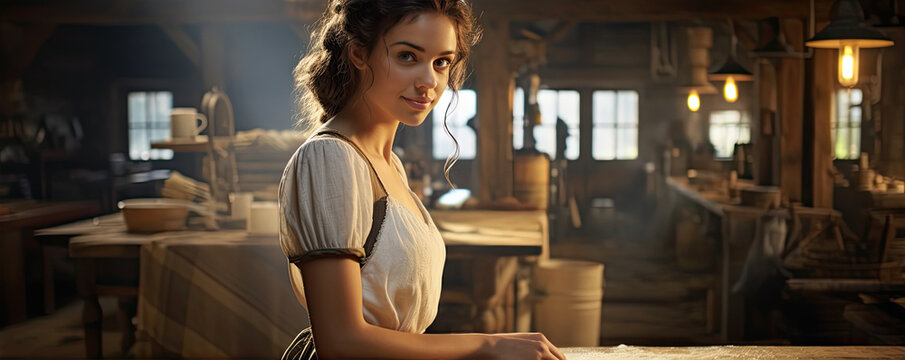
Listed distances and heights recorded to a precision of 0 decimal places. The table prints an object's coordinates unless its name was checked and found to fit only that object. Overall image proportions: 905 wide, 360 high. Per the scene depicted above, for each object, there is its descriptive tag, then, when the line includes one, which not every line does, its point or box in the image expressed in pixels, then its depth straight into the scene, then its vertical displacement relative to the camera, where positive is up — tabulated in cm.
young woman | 117 -9
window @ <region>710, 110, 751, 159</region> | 1316 +18
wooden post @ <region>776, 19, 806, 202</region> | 558 +9
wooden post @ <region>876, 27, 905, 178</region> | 805 +37
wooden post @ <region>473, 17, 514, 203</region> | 538 +28
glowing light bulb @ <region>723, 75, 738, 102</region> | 623 +40
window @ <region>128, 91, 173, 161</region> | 1122 +34
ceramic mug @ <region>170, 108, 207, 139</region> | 457 +11
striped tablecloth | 409 -80
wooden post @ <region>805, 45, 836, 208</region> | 539 +10
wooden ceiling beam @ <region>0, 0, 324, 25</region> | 522 +89
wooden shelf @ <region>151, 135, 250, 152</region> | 448 -1
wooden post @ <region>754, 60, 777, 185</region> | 618 +11
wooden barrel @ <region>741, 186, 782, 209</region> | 553 -39
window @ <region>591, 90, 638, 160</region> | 1336 +29
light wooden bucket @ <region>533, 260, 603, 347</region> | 433 -88
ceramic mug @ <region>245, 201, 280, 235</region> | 429 -40
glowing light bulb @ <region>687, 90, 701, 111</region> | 741 +36
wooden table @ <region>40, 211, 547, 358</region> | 404 -57
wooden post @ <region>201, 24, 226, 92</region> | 551 +60
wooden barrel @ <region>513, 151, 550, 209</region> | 528 -24
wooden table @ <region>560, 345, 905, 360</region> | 166 -44
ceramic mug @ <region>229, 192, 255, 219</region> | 458 -35
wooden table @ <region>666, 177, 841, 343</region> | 529 -79
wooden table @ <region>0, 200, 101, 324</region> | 551 -68
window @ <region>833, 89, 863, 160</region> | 1034 +18
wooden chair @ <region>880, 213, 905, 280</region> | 479 -62
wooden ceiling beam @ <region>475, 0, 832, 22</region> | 541 +88
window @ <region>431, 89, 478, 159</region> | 1267 +19
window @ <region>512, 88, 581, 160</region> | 1316 +52
